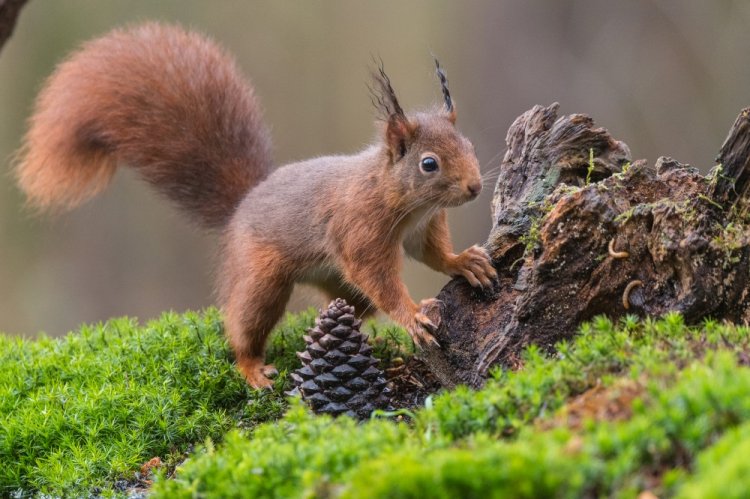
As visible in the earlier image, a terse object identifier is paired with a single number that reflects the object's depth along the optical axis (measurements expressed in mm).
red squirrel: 6711
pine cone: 5840
